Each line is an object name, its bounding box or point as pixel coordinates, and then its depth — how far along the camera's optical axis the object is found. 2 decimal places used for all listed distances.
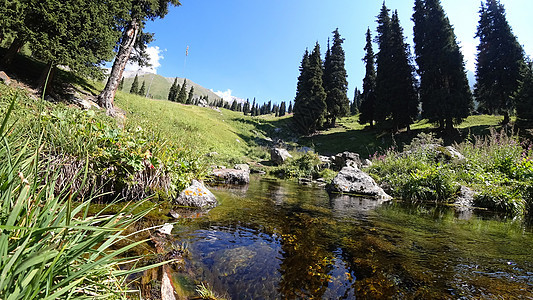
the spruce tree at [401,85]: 27.50
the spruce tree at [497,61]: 25.11
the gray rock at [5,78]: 9.74
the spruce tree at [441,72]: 23.92
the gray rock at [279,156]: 20.62
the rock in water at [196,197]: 4.87
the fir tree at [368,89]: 34.53
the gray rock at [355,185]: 9.40
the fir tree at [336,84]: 39.19
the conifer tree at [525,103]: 19.64
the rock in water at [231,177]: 10.12
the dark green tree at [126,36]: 13.52
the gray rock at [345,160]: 17.00
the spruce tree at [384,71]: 29.36
